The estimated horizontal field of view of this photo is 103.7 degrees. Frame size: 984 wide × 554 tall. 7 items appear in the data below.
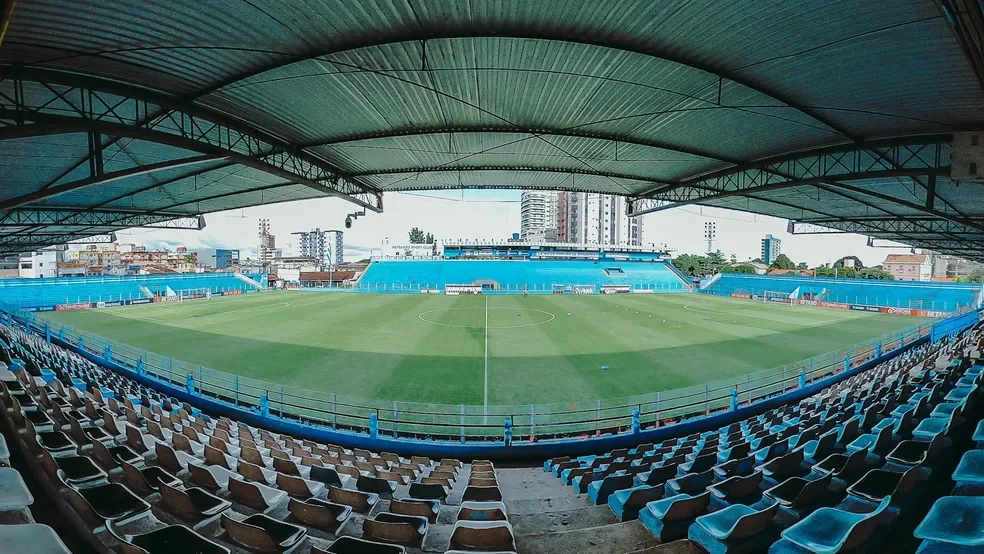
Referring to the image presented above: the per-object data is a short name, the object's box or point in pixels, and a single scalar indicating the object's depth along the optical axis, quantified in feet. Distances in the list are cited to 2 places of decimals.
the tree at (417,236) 369.30
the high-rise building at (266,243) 428.85
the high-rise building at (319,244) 475.31
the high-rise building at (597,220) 298.97
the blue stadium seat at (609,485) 14.55
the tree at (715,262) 247.05
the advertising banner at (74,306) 102.15
